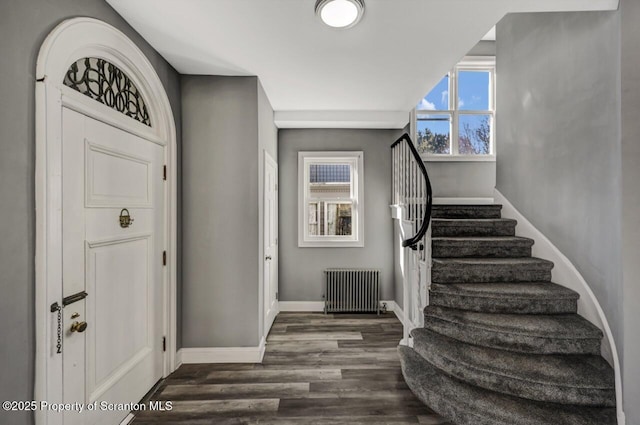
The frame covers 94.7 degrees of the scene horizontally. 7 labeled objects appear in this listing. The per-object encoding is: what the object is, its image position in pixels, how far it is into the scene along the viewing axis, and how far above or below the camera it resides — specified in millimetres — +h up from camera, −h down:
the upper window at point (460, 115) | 4254 +1416
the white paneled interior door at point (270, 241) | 3144 -330
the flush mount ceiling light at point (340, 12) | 1674 +1183
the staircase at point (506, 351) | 1725 -948
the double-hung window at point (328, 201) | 4098 +163
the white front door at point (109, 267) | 1517 -337
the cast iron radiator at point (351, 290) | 3961 -1044
